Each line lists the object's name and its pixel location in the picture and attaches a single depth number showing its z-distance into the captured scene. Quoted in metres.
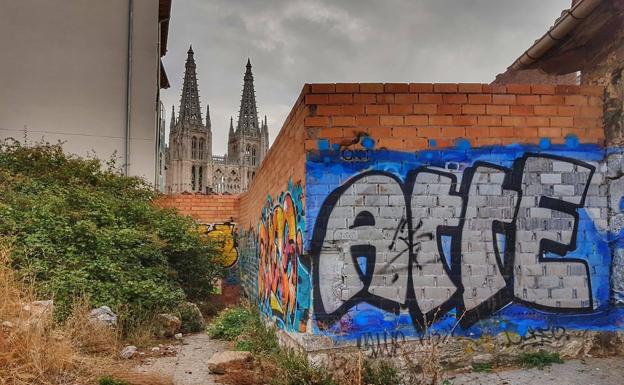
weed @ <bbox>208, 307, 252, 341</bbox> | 7.03
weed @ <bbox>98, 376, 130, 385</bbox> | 4.22
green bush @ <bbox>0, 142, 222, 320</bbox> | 6.69
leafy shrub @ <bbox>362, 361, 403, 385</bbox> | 3.74
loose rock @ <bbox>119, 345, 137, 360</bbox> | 5.69
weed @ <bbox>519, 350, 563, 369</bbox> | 4.36
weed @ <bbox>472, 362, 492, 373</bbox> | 4.31
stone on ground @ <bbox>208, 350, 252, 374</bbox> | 5.00
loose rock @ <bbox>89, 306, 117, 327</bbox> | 6.01
